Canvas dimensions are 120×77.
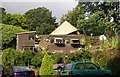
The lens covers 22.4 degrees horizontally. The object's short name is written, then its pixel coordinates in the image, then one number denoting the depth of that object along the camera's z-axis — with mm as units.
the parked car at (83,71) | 15391
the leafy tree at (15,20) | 48478
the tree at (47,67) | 20162
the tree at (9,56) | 27978
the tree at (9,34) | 39466
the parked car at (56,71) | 18698
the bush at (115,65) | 16700
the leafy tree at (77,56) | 27562
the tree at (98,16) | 34000
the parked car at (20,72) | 15039
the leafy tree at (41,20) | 58906
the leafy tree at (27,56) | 28859
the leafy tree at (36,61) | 27741
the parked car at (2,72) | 15641
